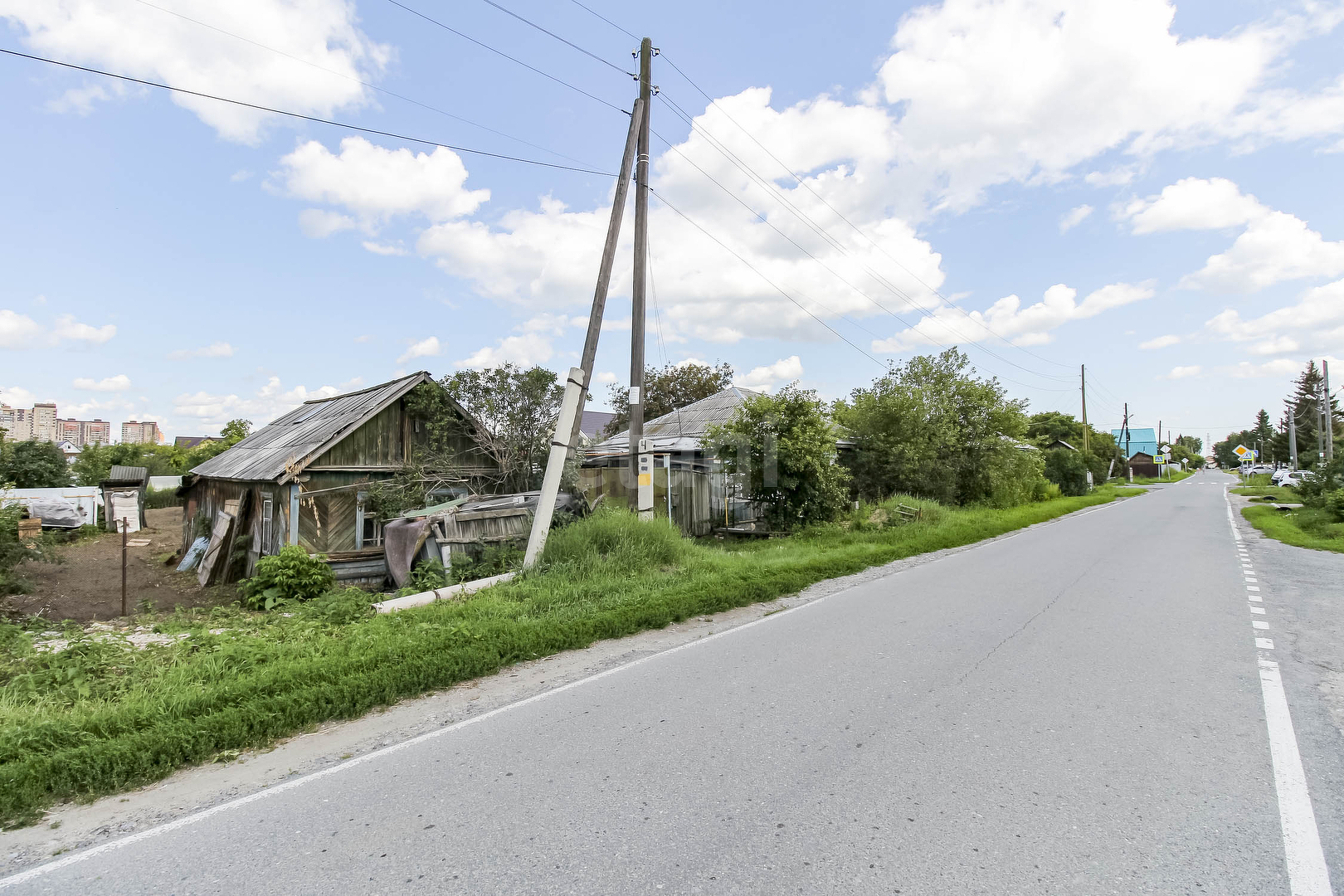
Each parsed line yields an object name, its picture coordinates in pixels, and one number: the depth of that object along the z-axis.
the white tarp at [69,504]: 27.48
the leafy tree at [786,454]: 15.69
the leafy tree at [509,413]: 15.11
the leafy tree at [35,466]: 29.56
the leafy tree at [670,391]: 38.97
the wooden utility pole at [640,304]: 12.92
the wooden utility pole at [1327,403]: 31.87
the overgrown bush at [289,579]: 11.72
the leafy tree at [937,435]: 22.45
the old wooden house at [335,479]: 13.78
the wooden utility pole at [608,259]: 11.48
